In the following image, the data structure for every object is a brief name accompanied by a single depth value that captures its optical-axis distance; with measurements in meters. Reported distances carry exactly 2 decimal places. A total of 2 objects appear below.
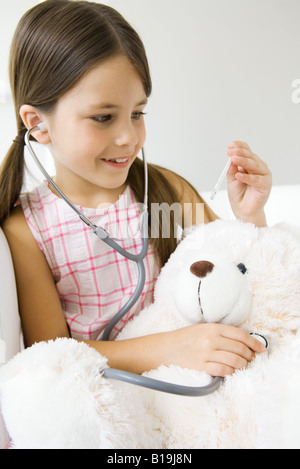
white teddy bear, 0.45
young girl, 0.64
